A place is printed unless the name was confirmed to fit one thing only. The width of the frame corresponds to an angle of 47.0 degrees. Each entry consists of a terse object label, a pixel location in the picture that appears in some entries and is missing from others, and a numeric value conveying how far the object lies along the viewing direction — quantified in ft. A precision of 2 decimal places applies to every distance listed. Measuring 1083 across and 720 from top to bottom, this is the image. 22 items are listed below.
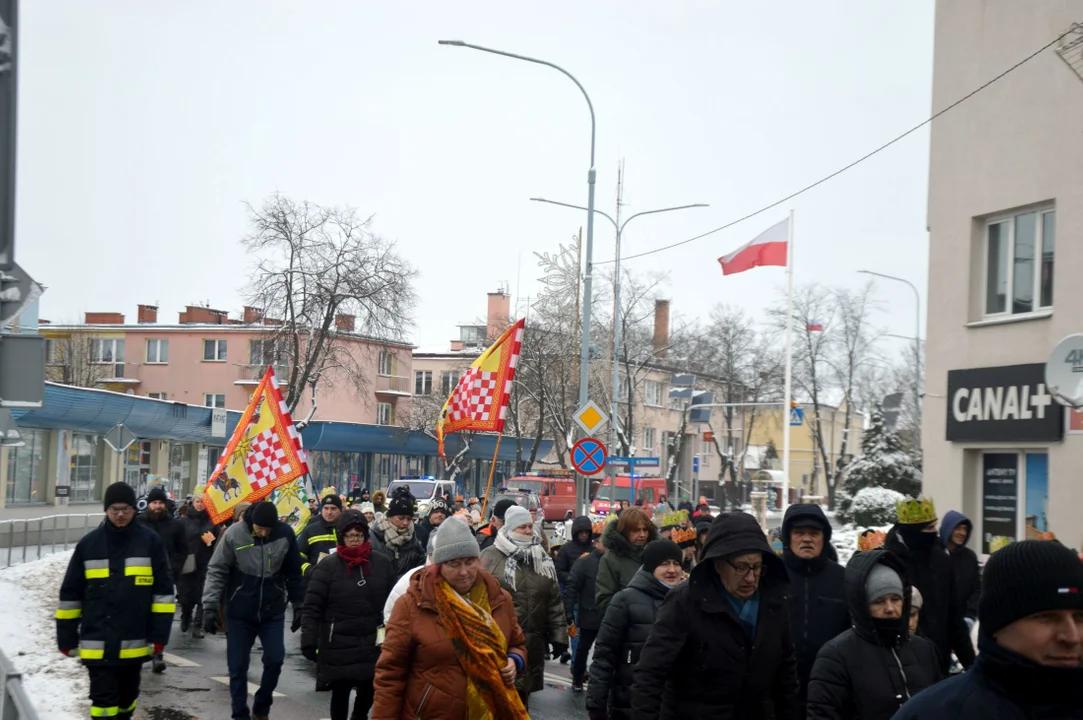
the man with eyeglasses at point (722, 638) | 16.67
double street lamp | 107.83
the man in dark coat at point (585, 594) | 38.52
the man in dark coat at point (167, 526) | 48.16
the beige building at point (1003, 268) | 51.08
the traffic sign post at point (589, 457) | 64.90
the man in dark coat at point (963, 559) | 27.48
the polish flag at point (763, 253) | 94.84
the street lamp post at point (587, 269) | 81.92
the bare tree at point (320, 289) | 131.44
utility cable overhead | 50.84
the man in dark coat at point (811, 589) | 21.02
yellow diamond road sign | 67.00
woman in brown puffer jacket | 18.85
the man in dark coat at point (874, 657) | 16.01
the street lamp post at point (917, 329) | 154.59
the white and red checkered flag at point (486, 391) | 53.52
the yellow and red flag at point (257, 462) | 48.19
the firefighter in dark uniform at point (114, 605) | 26.48
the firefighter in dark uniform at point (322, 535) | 40.24
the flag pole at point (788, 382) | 106.01
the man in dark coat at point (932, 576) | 25.66
